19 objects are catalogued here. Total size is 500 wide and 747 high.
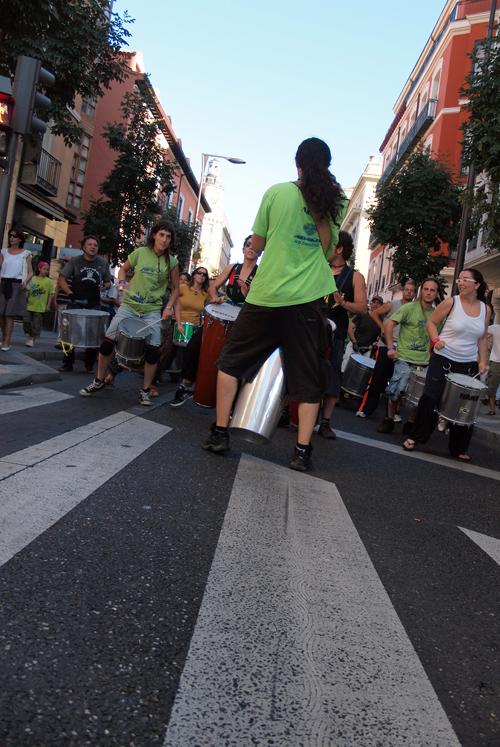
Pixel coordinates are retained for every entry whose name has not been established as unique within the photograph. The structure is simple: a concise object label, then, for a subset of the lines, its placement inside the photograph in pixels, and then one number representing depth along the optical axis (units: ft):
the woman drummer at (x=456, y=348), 23.00
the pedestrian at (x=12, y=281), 36.19
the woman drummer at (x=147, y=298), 23.86
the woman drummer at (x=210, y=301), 20.89
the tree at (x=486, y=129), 36.24
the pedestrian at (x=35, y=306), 43.04
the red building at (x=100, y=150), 80.11
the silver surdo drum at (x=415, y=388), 24.86
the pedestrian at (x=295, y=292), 15.23
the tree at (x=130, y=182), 76.54
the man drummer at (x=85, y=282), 32.73
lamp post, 122.31
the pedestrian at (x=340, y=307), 22.03
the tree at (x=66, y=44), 47.73
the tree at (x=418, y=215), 80.69
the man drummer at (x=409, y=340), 27.91
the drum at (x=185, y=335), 29.78
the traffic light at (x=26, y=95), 27.48
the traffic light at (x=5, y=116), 27.20
